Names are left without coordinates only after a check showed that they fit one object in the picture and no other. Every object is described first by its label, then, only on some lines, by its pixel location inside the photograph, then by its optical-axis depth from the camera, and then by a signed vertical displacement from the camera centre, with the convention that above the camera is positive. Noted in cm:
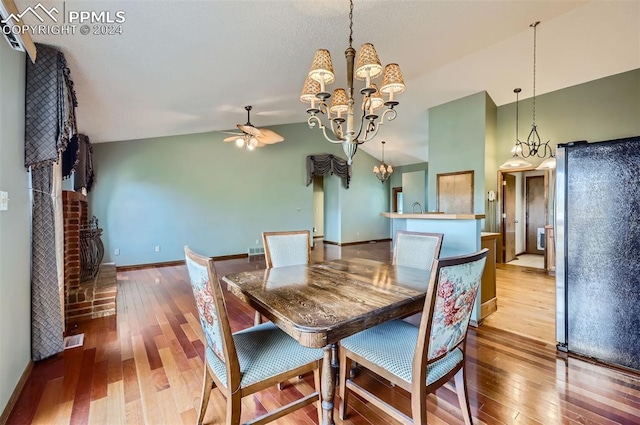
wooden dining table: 118 -44
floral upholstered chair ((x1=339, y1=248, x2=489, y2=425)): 116 -68
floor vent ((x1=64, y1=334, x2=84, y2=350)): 241 -114
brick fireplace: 293 -86
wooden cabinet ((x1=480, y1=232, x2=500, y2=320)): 293 -75
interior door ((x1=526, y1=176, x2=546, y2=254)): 696 +7
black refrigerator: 193 -26
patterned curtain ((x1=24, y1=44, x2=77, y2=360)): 195 +33
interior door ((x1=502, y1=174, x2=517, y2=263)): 604 -10
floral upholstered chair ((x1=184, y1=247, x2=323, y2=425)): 121 -71
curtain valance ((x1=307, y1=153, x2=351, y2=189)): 734 +128
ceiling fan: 446 +128
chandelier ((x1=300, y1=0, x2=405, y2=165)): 188 +94
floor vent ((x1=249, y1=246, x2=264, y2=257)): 662 -90
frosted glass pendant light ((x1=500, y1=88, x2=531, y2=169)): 420 +77
